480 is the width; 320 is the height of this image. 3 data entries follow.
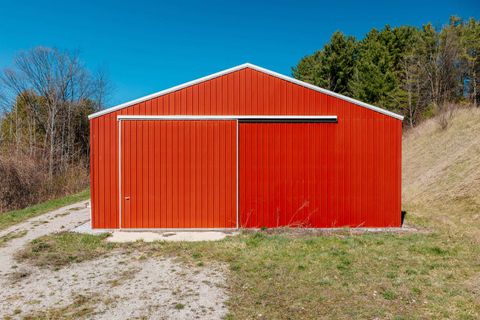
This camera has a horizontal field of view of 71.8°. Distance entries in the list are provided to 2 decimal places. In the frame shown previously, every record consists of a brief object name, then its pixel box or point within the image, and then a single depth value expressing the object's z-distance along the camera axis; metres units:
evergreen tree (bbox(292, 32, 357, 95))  28.92
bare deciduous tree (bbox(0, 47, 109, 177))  22.12
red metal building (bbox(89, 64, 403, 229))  8.70
